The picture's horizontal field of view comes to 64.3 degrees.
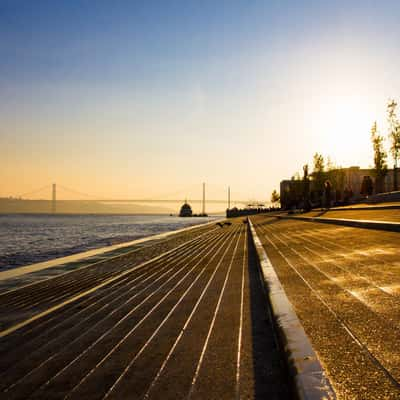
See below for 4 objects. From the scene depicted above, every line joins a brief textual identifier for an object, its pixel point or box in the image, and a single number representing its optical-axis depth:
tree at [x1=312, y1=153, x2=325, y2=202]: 54.53
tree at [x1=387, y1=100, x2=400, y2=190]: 34.69
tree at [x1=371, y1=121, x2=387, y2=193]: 39.16
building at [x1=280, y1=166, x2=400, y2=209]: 42.34
